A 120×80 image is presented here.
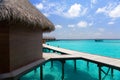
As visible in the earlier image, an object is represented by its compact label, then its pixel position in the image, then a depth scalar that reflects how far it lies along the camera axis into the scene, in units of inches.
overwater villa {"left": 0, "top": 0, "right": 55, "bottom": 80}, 84.9
